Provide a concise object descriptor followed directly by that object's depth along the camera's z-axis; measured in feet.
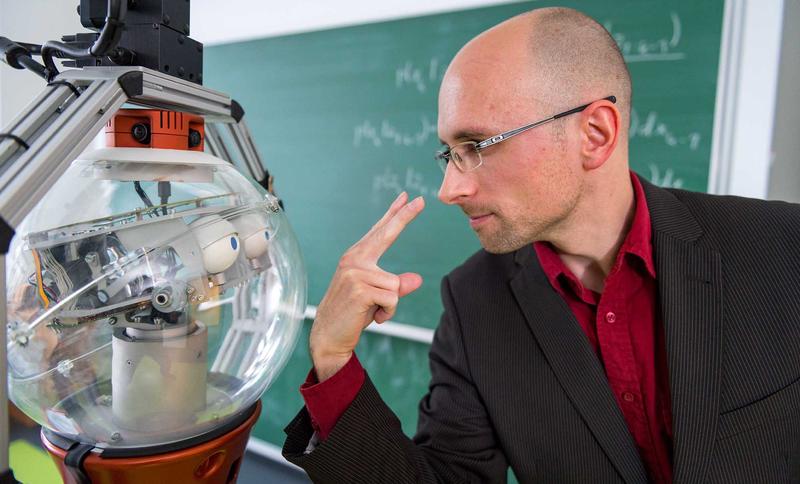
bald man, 3.02
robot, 1.80
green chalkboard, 4.99
